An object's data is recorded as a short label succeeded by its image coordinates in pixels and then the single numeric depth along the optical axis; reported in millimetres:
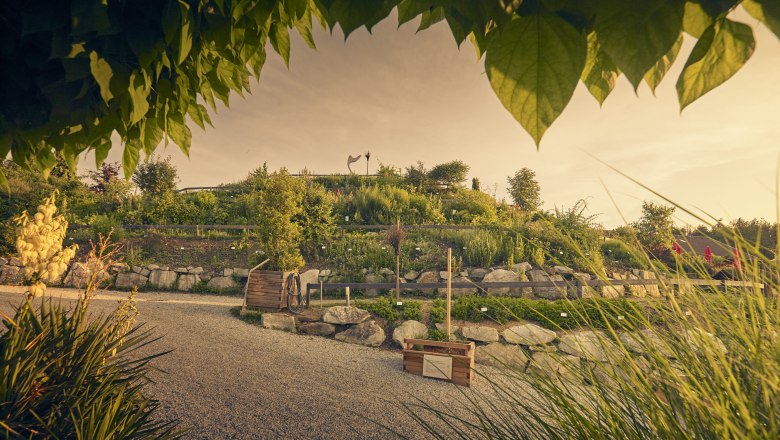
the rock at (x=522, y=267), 10023
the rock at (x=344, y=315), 7496
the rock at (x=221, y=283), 10781
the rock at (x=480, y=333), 6887
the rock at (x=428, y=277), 10069
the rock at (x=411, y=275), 10203
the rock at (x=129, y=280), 10711
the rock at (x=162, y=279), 10805
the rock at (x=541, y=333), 6785
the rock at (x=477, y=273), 10164
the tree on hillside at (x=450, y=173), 19859
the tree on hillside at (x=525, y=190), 18562
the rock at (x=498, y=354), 6144
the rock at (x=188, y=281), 10769
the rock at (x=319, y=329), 7469
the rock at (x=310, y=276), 10315
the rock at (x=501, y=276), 9578
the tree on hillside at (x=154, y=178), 17875
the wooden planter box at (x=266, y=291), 8211
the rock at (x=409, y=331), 6988
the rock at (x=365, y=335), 7094
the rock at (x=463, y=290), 8922
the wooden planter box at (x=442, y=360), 5234
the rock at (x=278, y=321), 7602
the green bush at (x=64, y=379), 1920
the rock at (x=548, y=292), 9273
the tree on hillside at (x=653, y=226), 11844
